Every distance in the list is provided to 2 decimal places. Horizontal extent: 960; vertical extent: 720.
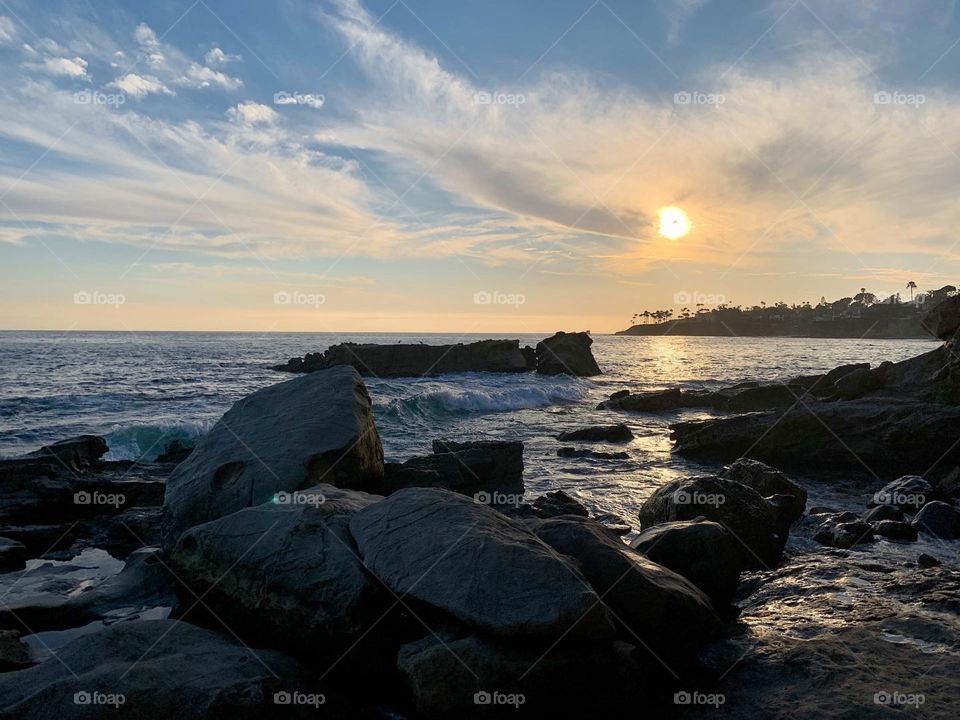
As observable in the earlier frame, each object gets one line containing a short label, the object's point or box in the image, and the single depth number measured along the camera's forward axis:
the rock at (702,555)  6.51
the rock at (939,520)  8.84
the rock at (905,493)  10.91
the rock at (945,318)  16.84
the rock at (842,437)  13.89
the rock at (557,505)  10.59
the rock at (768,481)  9.80
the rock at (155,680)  4.07
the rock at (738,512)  8.03
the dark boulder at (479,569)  4.45
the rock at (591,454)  18.08
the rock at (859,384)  20.67
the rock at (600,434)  21.39
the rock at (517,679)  4.33
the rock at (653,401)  31.39
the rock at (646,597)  5.30
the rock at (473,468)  11.39
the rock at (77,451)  13.31
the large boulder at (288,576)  5.14
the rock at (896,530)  8.62
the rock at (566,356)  59.09
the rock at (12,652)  5.36
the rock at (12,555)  8.47
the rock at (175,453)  16.27
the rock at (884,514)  9.54
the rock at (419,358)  55.47
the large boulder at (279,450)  7.71
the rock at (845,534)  8.55
